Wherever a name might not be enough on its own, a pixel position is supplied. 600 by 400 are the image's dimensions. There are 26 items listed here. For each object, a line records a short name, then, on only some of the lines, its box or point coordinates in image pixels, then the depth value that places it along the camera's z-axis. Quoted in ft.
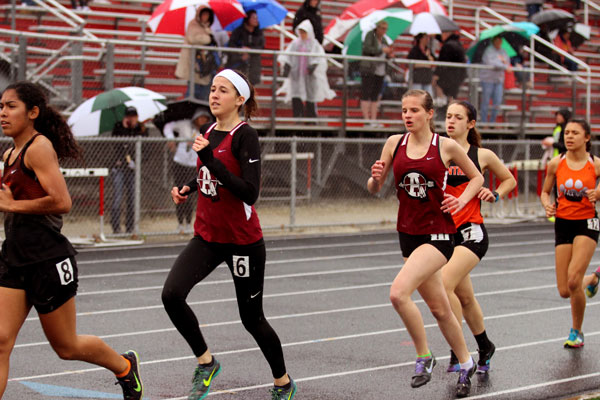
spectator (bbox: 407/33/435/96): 62.49
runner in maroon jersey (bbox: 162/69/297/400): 18.61
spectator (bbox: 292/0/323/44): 61.16
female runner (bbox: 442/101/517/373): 22.27
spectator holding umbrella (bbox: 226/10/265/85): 57.72
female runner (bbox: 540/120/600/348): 26.09
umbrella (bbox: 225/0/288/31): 58.13
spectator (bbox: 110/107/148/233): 48.34
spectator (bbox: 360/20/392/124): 60.95
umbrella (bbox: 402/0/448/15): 66.69
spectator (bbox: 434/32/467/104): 63.31
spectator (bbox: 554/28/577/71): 87.47
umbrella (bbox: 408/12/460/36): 63.10
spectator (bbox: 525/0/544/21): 90.94
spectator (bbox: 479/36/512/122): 66.39
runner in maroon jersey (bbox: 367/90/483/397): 20.08
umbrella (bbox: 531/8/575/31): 85.51
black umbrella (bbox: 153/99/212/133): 50.66
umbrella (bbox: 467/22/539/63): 69.56
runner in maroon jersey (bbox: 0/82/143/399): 16.60
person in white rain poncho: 58.18
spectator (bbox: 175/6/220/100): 52.85
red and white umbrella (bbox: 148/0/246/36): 53.98
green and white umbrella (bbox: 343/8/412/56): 62.51
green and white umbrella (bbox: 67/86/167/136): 46.57
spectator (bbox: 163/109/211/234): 50.08
